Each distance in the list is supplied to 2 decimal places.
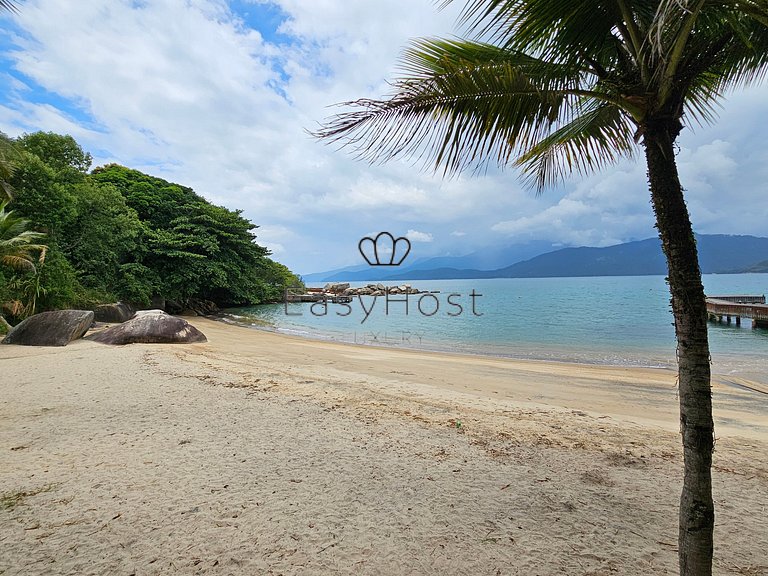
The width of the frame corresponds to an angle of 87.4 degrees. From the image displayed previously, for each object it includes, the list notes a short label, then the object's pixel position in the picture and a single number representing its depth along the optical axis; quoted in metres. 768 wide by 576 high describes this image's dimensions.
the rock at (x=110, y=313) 18.30
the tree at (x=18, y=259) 12.56
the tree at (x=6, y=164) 12.35
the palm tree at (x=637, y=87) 1.86
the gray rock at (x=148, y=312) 12.88
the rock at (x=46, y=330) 10.60
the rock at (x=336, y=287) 54.72
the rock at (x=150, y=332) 11.53
